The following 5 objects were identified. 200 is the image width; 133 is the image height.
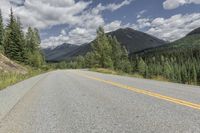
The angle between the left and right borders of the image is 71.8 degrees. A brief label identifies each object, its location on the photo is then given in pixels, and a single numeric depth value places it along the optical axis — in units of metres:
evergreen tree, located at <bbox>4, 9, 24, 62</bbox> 32.45
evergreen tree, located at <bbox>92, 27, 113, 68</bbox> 34.65
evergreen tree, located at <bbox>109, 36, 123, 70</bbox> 41.03
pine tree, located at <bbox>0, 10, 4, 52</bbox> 35.19
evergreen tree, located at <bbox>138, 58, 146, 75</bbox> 47.24
